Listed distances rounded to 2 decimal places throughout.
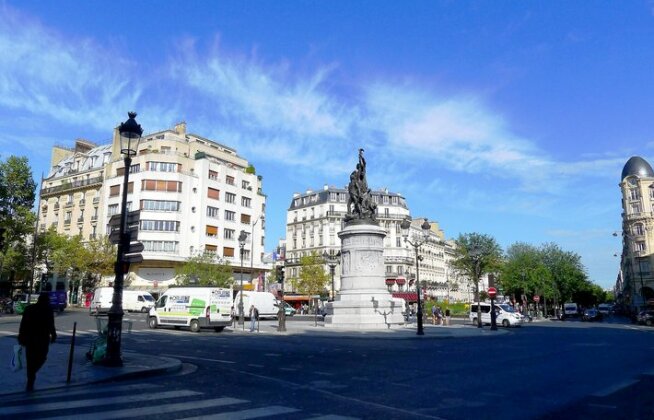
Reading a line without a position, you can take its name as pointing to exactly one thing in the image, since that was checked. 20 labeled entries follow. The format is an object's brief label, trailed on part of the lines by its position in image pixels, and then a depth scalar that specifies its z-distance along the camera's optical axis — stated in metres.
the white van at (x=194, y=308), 27.62
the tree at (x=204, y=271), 56.84
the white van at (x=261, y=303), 42.49
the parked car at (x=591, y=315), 57.66
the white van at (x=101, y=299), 44.50
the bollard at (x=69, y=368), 9.38
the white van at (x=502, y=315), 38.41
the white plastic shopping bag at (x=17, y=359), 9.62
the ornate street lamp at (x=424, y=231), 25.42
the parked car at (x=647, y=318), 44.66
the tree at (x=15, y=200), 46.28
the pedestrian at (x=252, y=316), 28.64
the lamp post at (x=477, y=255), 33.94
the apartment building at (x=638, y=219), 82.62
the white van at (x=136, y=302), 49.66
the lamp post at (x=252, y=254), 69.90
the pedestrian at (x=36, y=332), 8.88
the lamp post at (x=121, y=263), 11.47
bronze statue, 32.33
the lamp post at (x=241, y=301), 31.88
